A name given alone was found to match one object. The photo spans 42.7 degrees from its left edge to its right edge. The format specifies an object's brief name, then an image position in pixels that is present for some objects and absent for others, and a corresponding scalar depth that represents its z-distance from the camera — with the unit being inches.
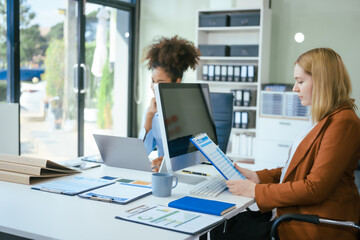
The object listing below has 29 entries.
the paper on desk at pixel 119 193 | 69.8
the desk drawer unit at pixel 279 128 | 200.8
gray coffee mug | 72.6
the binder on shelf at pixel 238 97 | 216.5
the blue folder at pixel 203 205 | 64.9
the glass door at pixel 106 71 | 225.9
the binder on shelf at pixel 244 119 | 215.3
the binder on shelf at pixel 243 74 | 213.3
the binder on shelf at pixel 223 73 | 217.2
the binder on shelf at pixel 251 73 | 211.6
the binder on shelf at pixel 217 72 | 218.4
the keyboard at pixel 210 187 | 75.4
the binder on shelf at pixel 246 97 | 215.5
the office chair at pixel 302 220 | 64.7
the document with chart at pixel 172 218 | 57.6
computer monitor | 78.8
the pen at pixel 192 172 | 92.1
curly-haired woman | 109.3
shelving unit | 210.5
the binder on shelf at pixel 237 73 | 215.3
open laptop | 88.8
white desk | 55.2
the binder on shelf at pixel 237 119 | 216.7
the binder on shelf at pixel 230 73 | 216.1
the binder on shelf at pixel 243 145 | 216.8
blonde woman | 69.1
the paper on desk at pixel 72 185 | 73.9
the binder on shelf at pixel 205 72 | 220.8
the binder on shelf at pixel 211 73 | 219.6
